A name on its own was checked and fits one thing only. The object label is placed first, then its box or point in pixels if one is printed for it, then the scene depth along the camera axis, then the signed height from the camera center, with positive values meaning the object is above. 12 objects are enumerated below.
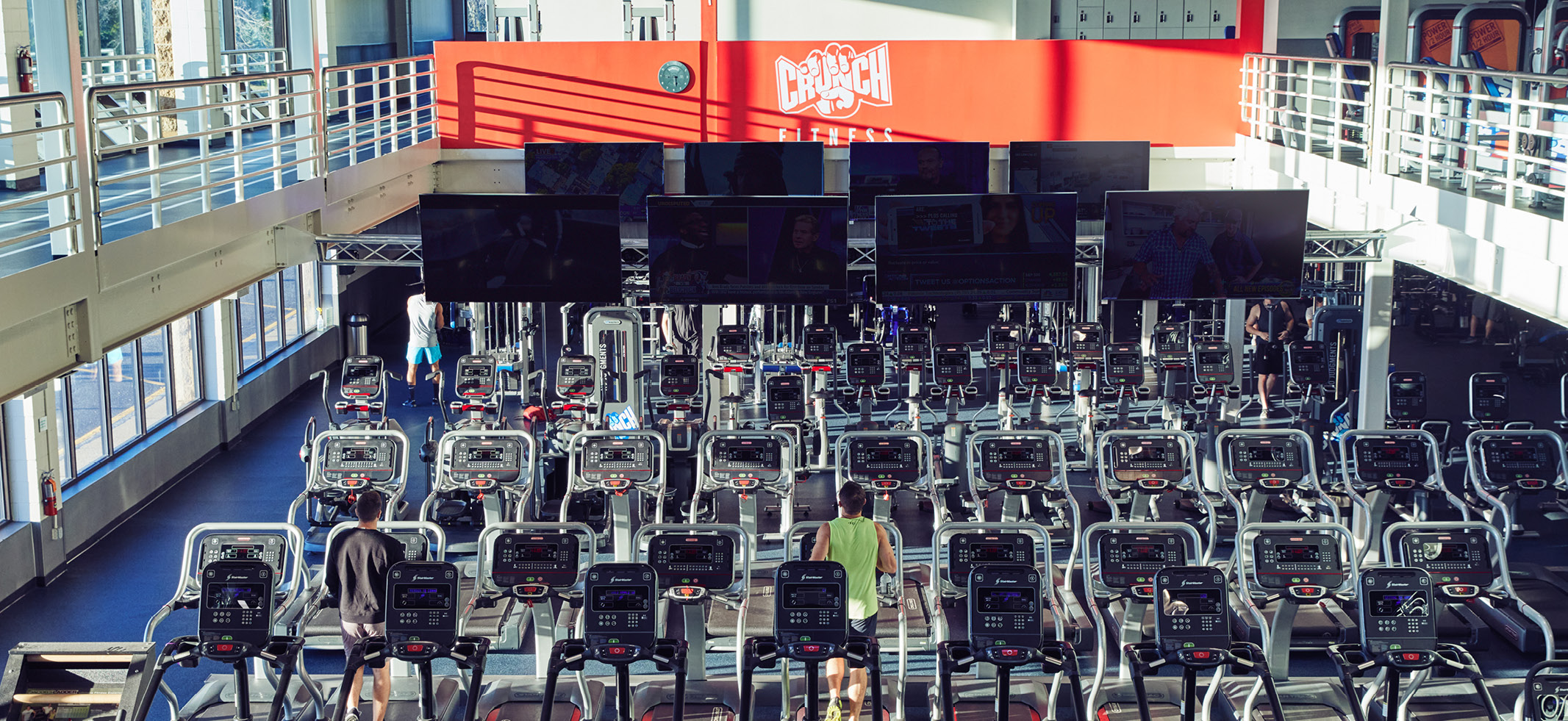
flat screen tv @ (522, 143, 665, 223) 13.27 -0.48
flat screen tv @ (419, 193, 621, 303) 9.55 -0.86
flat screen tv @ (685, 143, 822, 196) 13.22 -0.49
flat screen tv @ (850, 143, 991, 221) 12.91 -0.50
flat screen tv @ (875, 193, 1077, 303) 9.47 -0.89
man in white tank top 13.99 -2.12
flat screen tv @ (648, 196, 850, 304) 9.42 -0.89
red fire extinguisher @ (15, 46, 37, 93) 10.60 +0.40
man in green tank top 7.51 -2.32
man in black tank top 13.30 -2.28
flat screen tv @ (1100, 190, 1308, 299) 9.49 -0.88
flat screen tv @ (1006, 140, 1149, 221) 13.34 -0.51
